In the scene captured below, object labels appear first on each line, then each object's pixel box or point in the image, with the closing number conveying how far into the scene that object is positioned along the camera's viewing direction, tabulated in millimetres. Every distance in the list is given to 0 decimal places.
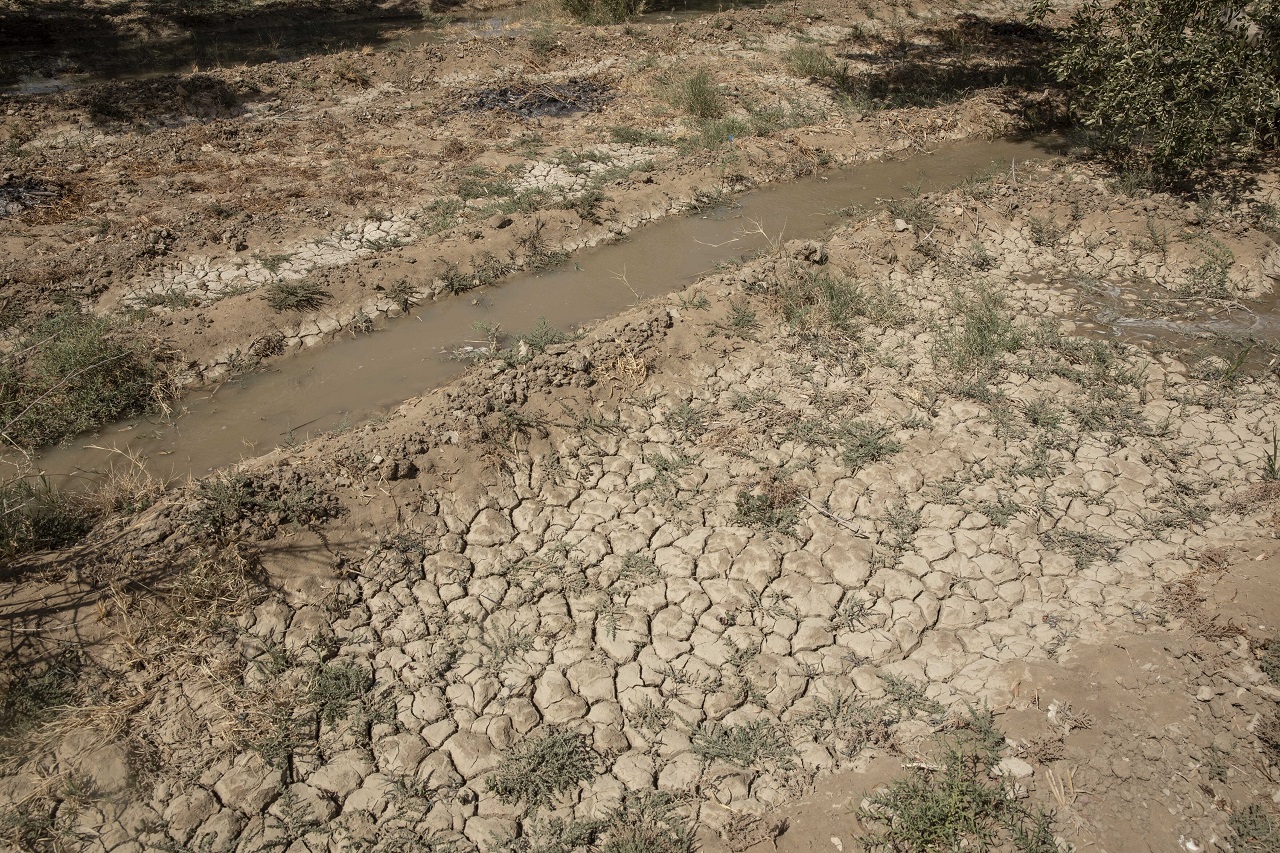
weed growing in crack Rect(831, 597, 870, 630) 4320
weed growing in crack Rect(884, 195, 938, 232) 7875
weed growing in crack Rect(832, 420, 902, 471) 5258
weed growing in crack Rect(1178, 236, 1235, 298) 6926
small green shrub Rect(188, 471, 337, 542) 4609
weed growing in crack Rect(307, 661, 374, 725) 3945
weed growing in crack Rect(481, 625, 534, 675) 4188
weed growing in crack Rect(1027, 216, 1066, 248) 7695
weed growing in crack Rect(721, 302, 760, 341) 6473
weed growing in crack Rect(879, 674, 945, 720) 3881
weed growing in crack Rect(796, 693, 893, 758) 3777
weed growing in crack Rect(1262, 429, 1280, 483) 4973
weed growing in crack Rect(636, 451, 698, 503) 5141
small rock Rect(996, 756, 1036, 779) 3547
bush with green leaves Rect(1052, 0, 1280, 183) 7500
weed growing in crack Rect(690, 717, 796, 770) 3738
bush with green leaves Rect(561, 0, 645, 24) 15766
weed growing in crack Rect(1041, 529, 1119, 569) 4586
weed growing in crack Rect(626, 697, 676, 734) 3910
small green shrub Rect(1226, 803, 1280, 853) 3189
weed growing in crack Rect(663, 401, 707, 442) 5609
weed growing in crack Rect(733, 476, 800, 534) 4859
